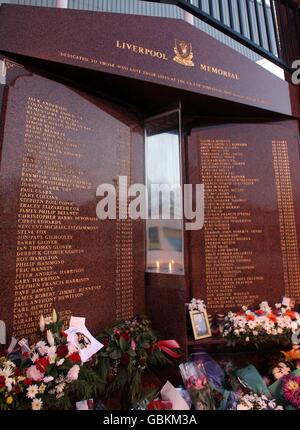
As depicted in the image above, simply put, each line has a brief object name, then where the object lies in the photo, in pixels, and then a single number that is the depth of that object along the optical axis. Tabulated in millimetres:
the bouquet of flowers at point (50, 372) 1521
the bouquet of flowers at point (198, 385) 1905
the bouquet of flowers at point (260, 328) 2396
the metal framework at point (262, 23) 3068
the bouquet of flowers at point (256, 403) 1890
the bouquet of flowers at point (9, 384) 1416
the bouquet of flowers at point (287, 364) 2305
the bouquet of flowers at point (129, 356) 2018
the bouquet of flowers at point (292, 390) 1959
